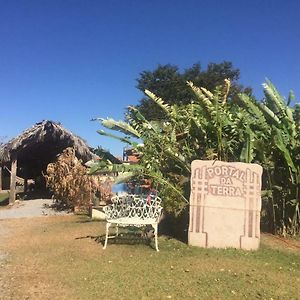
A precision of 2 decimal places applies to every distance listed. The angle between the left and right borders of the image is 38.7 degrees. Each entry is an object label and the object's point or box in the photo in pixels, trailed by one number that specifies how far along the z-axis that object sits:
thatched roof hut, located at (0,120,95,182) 16.30
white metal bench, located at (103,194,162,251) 8.33
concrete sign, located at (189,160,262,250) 8.43
